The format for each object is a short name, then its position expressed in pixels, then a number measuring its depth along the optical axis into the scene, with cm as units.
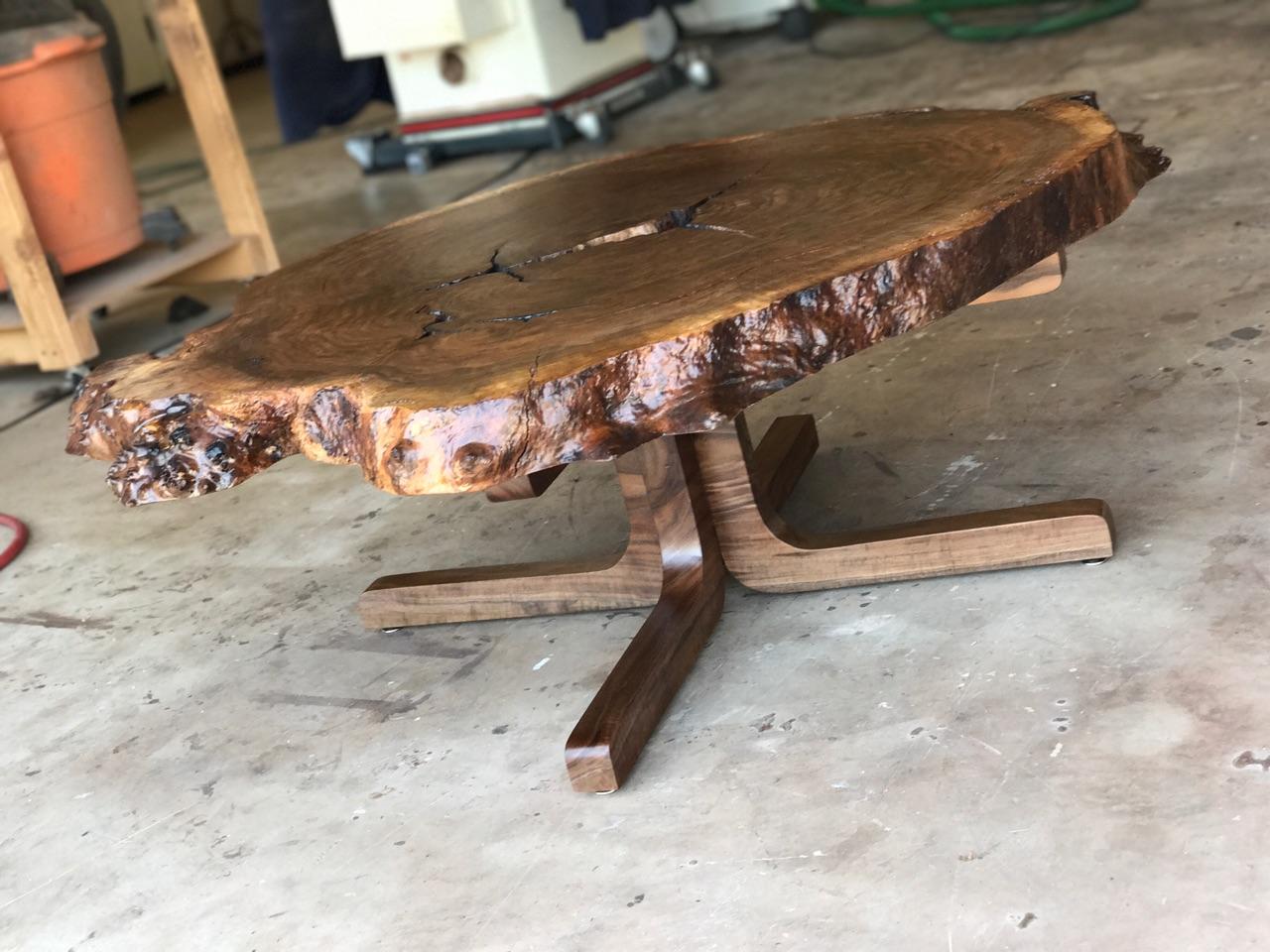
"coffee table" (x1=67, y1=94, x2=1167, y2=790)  127
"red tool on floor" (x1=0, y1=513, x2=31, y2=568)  237
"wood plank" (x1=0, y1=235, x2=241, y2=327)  324
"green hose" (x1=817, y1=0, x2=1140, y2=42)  459
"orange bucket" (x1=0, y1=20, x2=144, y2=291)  316
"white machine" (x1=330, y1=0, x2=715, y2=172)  430
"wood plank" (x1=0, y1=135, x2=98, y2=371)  308
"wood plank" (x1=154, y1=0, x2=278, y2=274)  353
